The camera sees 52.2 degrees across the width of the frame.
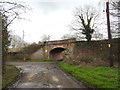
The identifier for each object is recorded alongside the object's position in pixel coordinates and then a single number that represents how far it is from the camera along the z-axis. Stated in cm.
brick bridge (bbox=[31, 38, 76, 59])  3259
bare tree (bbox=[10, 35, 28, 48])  6715
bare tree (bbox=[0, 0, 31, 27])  812
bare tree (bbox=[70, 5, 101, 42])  2653
